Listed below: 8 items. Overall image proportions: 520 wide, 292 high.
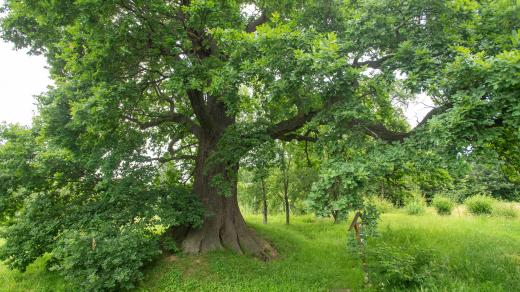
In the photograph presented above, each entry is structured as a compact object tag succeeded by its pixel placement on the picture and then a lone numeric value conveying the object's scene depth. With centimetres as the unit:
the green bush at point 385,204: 1809
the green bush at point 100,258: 589
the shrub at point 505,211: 1476
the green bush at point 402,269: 582
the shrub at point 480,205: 1578
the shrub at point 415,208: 1745
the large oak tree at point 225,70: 479
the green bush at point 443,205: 1698
